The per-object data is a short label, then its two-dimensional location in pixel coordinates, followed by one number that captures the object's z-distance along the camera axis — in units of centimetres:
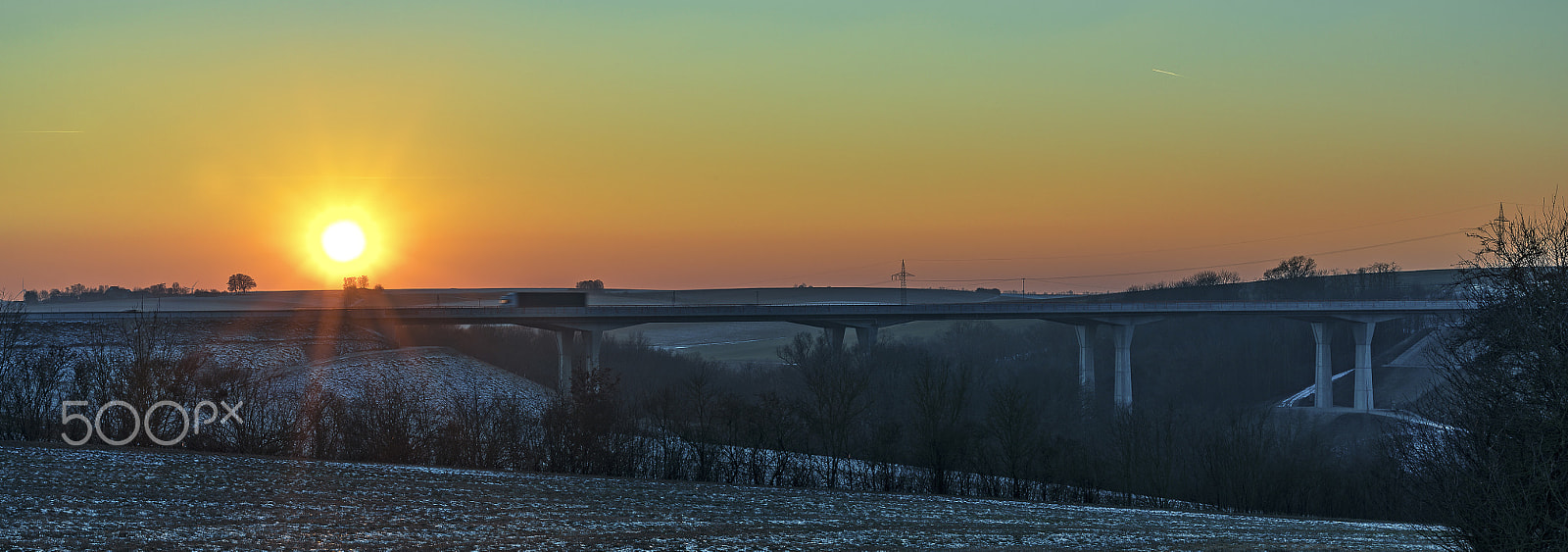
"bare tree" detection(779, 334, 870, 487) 6488
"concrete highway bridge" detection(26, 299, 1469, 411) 11462
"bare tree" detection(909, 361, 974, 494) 6378
